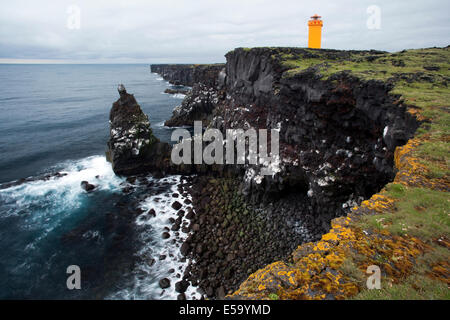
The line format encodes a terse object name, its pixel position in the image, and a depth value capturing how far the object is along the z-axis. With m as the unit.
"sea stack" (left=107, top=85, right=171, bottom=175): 36.34
